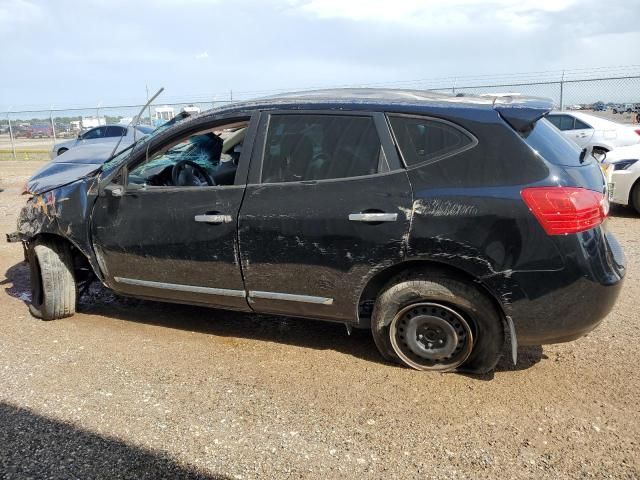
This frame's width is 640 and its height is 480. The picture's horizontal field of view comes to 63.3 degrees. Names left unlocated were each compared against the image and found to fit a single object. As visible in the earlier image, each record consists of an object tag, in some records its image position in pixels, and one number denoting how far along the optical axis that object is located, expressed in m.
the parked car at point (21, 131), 27.41
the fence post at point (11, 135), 23.62
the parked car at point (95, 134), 17.88
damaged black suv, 2.89
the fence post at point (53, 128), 24.22
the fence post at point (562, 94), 14.85
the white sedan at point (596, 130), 10.34
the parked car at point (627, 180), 7.74
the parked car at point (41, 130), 25.62
